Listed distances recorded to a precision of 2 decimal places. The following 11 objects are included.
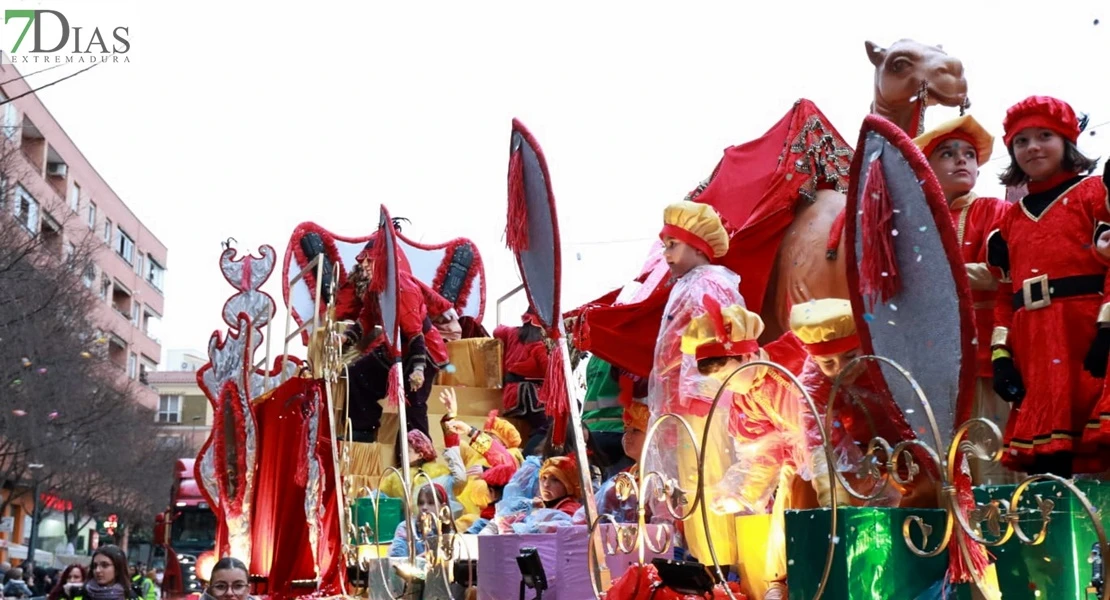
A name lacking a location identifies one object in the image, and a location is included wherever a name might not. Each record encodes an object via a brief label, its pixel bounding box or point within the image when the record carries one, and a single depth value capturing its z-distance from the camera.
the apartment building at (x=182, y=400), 48.58
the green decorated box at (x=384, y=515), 7.35
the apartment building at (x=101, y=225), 25.64
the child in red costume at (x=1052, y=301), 3.29
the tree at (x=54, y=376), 17.05
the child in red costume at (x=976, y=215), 3.92
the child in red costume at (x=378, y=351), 8.55
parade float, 2.73
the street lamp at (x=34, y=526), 24.10
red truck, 15.91
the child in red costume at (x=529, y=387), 9.20
